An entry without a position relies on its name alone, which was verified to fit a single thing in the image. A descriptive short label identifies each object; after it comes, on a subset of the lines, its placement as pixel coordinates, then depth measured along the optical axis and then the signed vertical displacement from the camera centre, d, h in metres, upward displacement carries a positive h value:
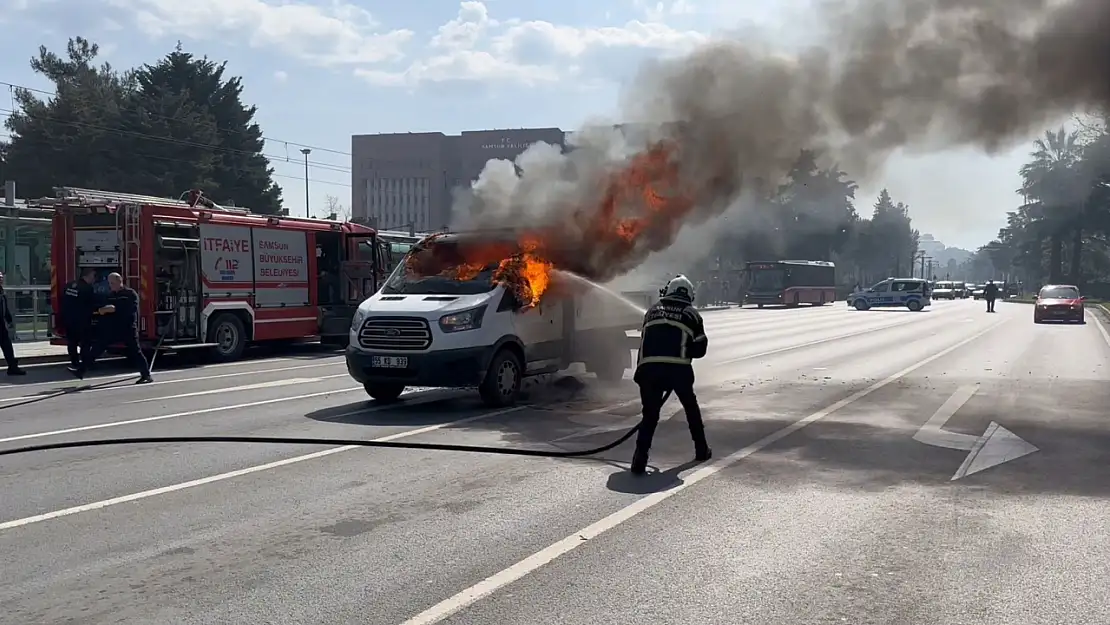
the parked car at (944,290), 89.00 -1.43
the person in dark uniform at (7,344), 15.16 -1.10
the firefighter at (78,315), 15.80 -0.67
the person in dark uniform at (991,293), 50.89 -0.96
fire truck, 17.64 +0.15
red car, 36.44 -1.20
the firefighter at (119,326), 15.23 -0.82
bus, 59.97 -0.50
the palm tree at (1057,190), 53.03 +5.29
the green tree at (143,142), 48.31 +6.71
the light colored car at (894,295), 54.41 -1.14
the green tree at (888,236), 82.51 +3.57
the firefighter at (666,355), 7.96 -0.67
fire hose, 8.77 -1.60
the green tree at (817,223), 51.07 +3.42
